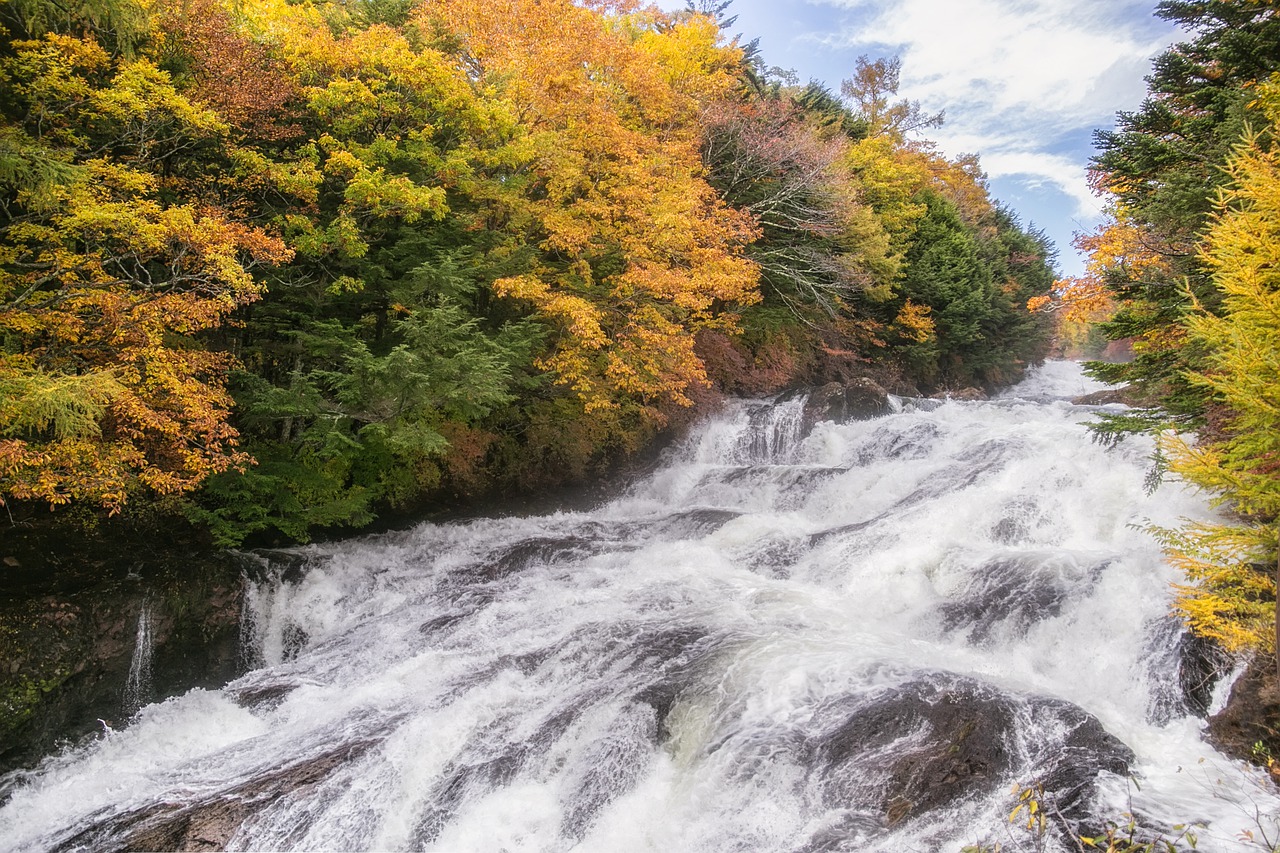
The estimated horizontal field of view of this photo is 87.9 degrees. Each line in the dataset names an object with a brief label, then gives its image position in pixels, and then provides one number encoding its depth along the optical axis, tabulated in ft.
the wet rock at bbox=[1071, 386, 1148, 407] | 65.22
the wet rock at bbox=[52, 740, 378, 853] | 16.03
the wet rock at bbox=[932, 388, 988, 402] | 78.15
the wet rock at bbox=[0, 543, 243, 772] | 21.27
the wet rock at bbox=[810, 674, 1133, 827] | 15.93
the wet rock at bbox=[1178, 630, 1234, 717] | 18.98
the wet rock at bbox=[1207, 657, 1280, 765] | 16.99
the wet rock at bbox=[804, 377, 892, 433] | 53.16
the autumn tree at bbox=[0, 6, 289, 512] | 19.92
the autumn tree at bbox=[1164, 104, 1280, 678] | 16.39
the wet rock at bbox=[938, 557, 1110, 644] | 23.51
